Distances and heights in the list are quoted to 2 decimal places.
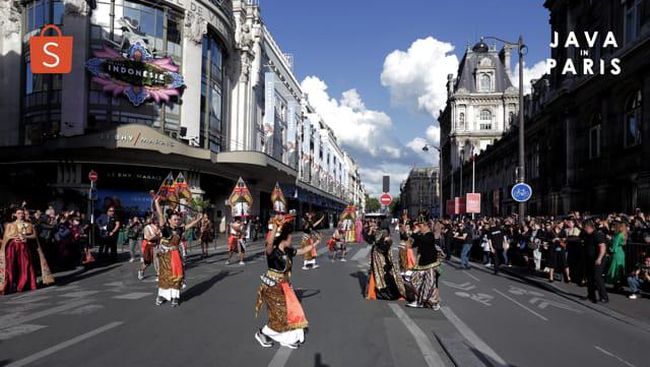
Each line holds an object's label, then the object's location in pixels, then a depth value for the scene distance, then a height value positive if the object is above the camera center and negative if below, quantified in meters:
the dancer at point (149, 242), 14.02 -1.07
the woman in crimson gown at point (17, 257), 11.48 -1.24
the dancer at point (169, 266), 9.71 -1.14
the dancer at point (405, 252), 11.60 -0.99
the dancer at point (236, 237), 19.03 -1.18
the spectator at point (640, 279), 12.09 -1.57
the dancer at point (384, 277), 11.05 -1.48
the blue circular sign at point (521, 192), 18.11 +0.59
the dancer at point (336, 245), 22.23 -1.66
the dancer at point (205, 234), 22.28 -1.28
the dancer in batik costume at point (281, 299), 6.93 -1.27
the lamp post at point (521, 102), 19.78 +4.18
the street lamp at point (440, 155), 47.66 +5.04
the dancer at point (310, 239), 11.35 -0.81
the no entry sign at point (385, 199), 25.03 +0.38
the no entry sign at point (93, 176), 23.50 +1.19
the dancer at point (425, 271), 10.08 -1.23
